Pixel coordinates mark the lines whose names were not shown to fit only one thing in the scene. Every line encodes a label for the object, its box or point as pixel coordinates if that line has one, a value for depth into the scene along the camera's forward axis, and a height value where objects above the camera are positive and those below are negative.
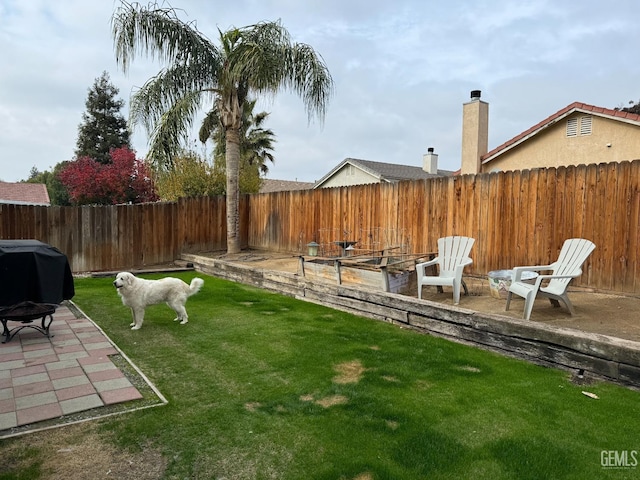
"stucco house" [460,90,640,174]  10.87 +2.32
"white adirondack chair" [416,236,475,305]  5.85 -0.52
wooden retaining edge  3.24 -1.08
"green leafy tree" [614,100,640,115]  19.98 +5.61
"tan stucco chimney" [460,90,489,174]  12.84 +2.81
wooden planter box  5.66 -0.76
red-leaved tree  18.25 +1.50
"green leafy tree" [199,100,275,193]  18.45 +4.40
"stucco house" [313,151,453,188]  19.05 +2.34
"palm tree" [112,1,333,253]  9.32 +3.44
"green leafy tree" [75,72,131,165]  29.95 +6.51
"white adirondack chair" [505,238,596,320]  4.31 -0.61
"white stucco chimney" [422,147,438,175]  22.39 +3.14
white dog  4.81 -0.92
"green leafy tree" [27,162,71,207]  35.91 +2.39
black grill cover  4.71 -0.69
